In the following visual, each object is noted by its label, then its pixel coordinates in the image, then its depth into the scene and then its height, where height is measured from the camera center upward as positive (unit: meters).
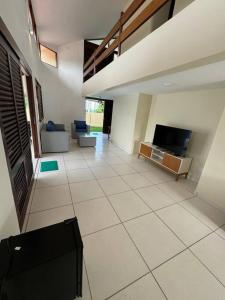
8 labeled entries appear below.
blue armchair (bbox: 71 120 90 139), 6.18 -1.07
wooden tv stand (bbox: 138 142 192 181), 3.19 -1.16
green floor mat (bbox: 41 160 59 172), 3.26 -1.57
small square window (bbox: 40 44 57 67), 5.77 +1.92
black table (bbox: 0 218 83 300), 0.75 -0.92
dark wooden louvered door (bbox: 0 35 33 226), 1.39 -0.29
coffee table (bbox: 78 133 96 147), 5.15 -1.30
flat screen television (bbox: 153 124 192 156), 3.21 -0.63
